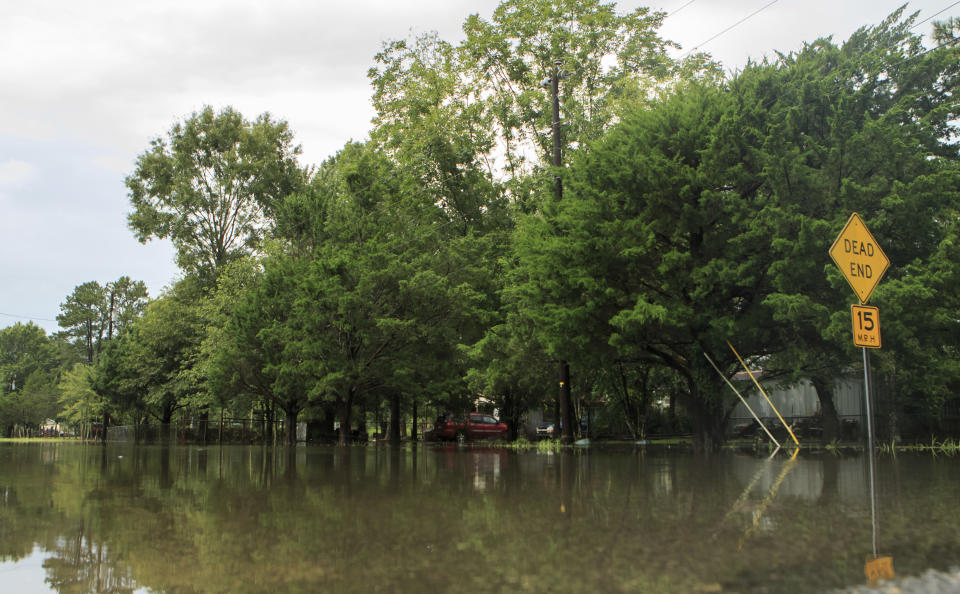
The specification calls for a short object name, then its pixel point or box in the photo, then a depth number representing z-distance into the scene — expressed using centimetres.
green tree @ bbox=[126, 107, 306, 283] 4678
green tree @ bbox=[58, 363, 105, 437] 6275
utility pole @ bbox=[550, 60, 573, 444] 2353
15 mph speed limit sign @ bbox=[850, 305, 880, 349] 1093
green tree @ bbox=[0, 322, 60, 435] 8894
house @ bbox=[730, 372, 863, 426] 2766
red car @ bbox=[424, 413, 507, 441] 4319
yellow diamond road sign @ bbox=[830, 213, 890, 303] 1120
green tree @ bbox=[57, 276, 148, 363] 9231
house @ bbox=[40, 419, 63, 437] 9744
